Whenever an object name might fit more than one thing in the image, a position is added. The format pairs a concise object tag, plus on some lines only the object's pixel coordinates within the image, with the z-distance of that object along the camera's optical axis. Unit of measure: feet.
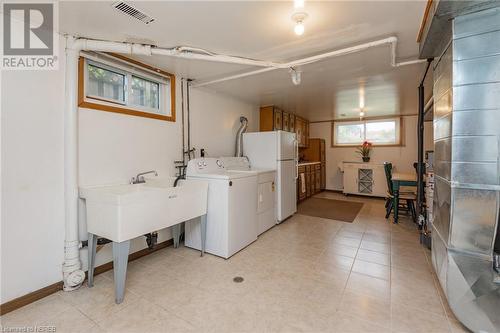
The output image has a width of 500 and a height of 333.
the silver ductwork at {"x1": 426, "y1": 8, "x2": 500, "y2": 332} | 4.85
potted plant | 21.45
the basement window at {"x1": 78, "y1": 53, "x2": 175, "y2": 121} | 7.69
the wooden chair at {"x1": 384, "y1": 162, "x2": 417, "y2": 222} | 13.20
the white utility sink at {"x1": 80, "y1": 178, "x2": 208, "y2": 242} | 6.09
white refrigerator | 12.84
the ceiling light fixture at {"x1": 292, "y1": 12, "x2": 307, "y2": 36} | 5.33
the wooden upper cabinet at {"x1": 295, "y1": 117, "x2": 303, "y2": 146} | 20.36
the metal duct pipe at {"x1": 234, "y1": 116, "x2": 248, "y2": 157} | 14.12
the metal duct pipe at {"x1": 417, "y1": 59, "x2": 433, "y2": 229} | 10.49
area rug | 14.53
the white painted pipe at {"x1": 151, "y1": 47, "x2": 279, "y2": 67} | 7.48
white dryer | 11.18
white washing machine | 8.82
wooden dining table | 12.70
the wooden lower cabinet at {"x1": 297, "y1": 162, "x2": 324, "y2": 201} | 18.13
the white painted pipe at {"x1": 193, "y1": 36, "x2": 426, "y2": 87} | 7.02
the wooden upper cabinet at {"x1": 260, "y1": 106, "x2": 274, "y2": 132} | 16.60
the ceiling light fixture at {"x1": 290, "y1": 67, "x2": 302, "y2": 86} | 9.14
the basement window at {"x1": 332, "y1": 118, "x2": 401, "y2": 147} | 20.75
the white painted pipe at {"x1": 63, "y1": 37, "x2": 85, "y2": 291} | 6.67
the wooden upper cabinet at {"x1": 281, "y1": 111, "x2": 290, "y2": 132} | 18.15
